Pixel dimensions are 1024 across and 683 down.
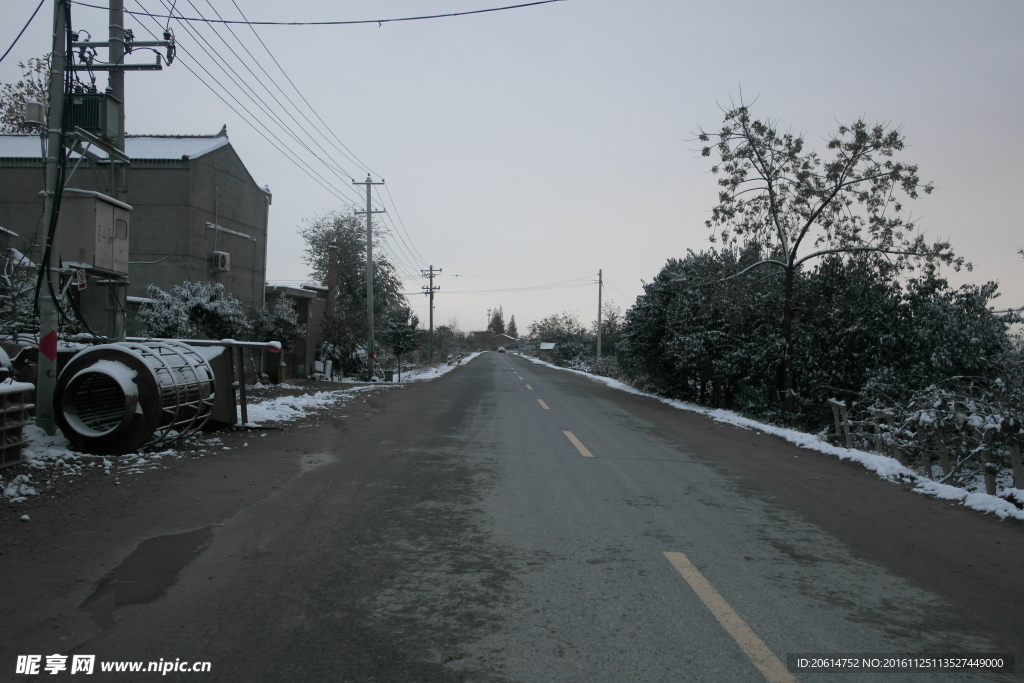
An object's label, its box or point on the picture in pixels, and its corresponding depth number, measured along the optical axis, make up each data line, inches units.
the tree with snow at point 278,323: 928.3
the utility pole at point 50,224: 330.3
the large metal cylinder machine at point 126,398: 313.6
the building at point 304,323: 1084.5
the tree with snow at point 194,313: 683.7
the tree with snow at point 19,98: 1266.0
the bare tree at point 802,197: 668.7
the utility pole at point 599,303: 1909.8
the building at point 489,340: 6811.5
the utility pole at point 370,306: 1171.9
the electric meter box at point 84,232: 356.8
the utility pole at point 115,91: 403.5
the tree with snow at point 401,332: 1478.8
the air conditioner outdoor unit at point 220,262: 929.5
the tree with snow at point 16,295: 449.4
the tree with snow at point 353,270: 1677.9
